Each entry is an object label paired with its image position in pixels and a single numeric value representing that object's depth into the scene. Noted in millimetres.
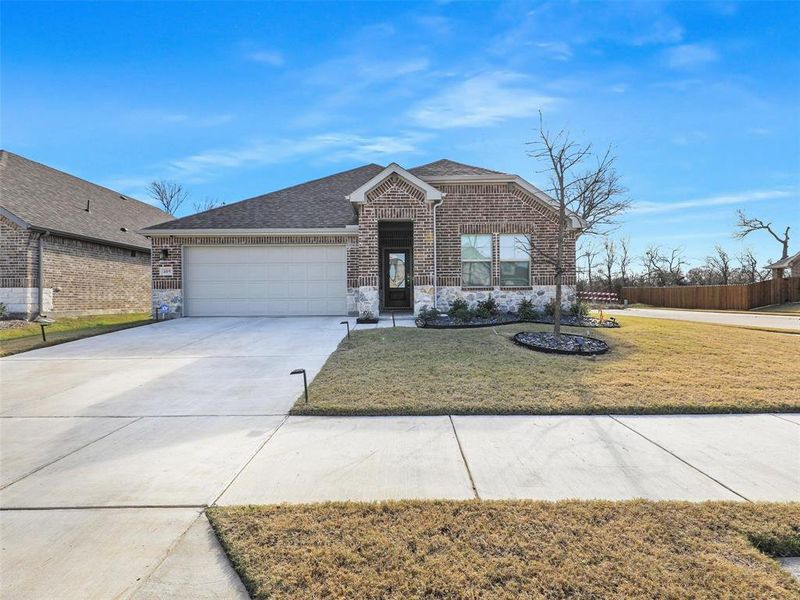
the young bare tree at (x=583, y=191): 8695
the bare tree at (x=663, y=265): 36188
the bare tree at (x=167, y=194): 40656
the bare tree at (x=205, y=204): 41719
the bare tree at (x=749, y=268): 34438
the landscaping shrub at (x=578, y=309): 12297
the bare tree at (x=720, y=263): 35031
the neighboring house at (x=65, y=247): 13156
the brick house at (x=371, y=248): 11945
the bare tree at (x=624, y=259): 38406
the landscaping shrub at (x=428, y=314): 11503
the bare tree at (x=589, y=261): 37531
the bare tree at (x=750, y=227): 35031
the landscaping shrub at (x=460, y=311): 11609
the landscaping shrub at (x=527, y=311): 11895
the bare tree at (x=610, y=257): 38419
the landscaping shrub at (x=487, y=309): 11820
